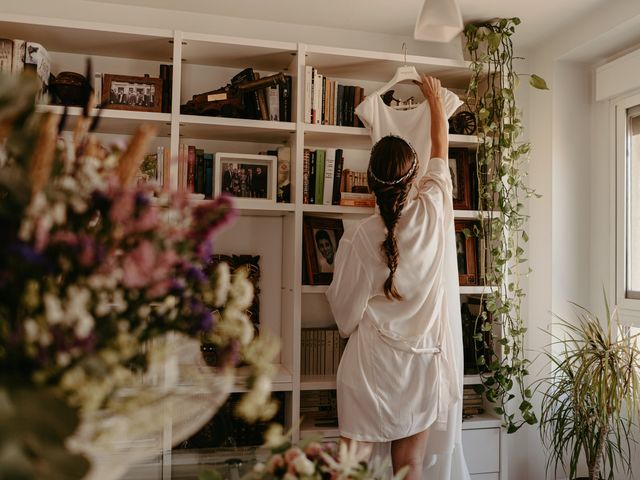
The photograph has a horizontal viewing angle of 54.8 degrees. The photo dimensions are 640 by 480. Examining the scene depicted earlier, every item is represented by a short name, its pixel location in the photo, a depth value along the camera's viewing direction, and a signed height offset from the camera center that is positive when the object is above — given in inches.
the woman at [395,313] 91.0 -8.4
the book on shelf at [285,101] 116.5 +29.5
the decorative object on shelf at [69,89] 106.3 +28.6
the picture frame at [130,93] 108.7 +28.7
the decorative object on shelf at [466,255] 123.3 +0.9
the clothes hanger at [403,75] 115.3 +34.4
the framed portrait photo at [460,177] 123.3 +16.6
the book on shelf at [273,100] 115.9 +29.5
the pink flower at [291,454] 34.9 -11.2
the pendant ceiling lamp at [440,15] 82.3 +32.8
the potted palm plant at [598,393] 104.6 -22.8
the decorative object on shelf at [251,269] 122.3 -2.5
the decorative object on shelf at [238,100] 112.1 +28.6
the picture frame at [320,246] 117.3 +2.3
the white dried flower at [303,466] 33.6 -11.4
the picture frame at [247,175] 113.7 +15.1
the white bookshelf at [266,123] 108.4 +23.8
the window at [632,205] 124.7 +11.6
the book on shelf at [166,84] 112.5 +31.2
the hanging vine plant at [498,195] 117.5 +12.7
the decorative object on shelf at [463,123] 123.0 +27.3
